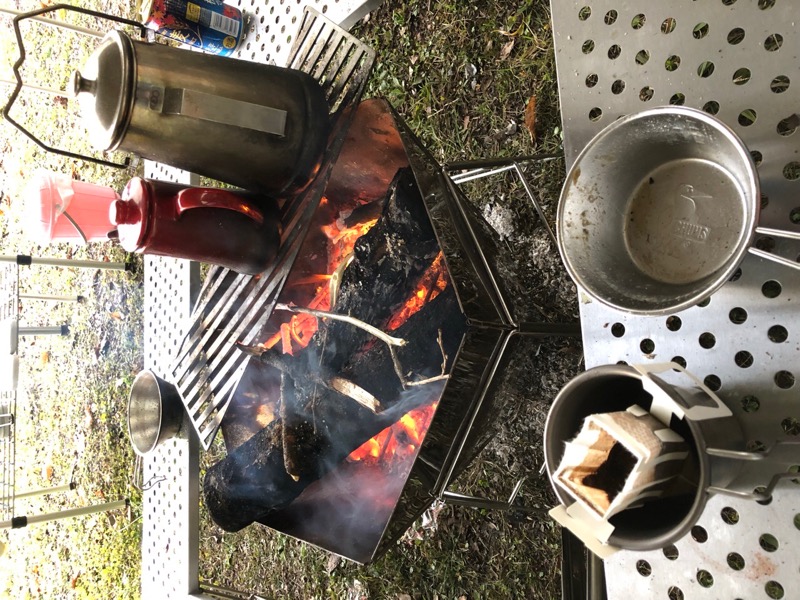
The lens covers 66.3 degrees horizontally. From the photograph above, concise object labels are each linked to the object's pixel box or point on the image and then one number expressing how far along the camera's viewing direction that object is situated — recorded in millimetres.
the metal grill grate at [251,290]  1218
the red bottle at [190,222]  1217
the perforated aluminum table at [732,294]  720
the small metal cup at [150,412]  1971
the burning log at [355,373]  1108
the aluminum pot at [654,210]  726
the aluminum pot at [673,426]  643
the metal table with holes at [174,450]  1894
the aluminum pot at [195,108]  1044
